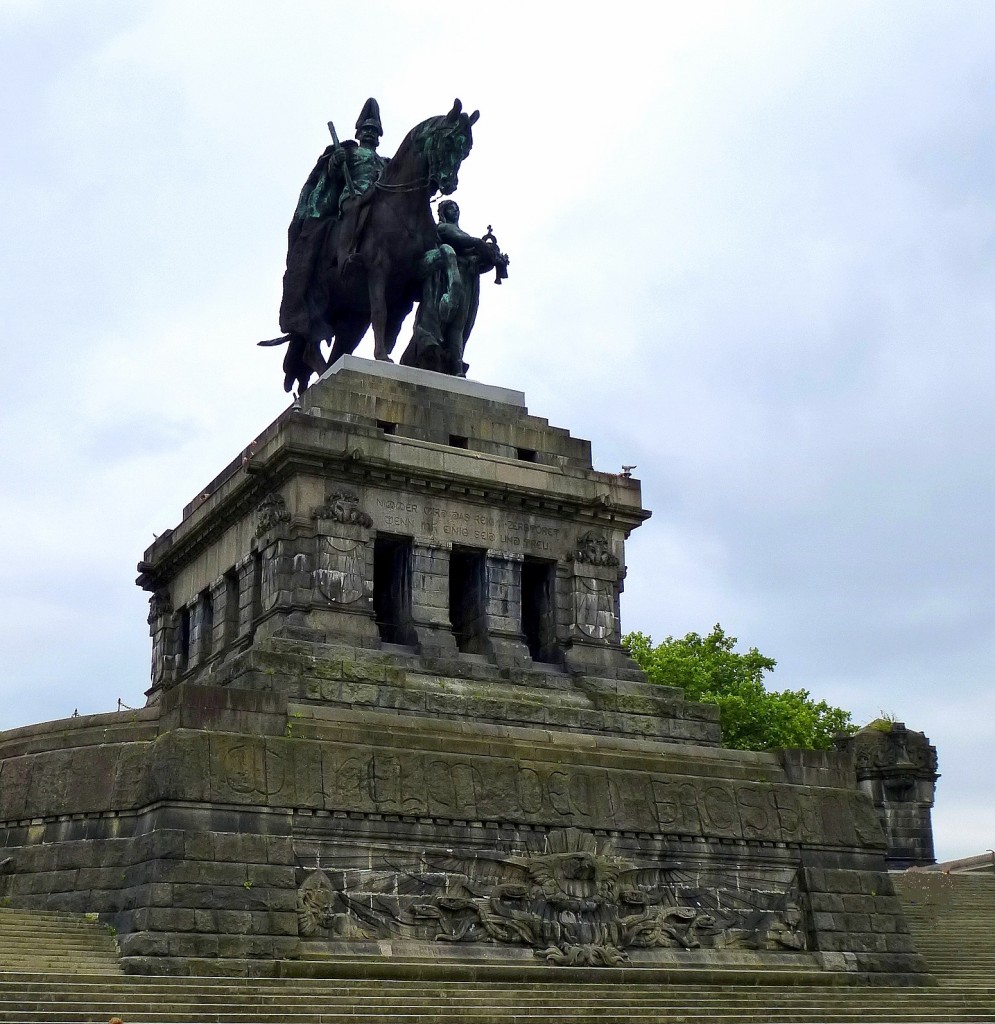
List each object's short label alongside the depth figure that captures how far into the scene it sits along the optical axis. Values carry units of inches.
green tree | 1925.4
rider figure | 1350.9
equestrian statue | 1288.1
